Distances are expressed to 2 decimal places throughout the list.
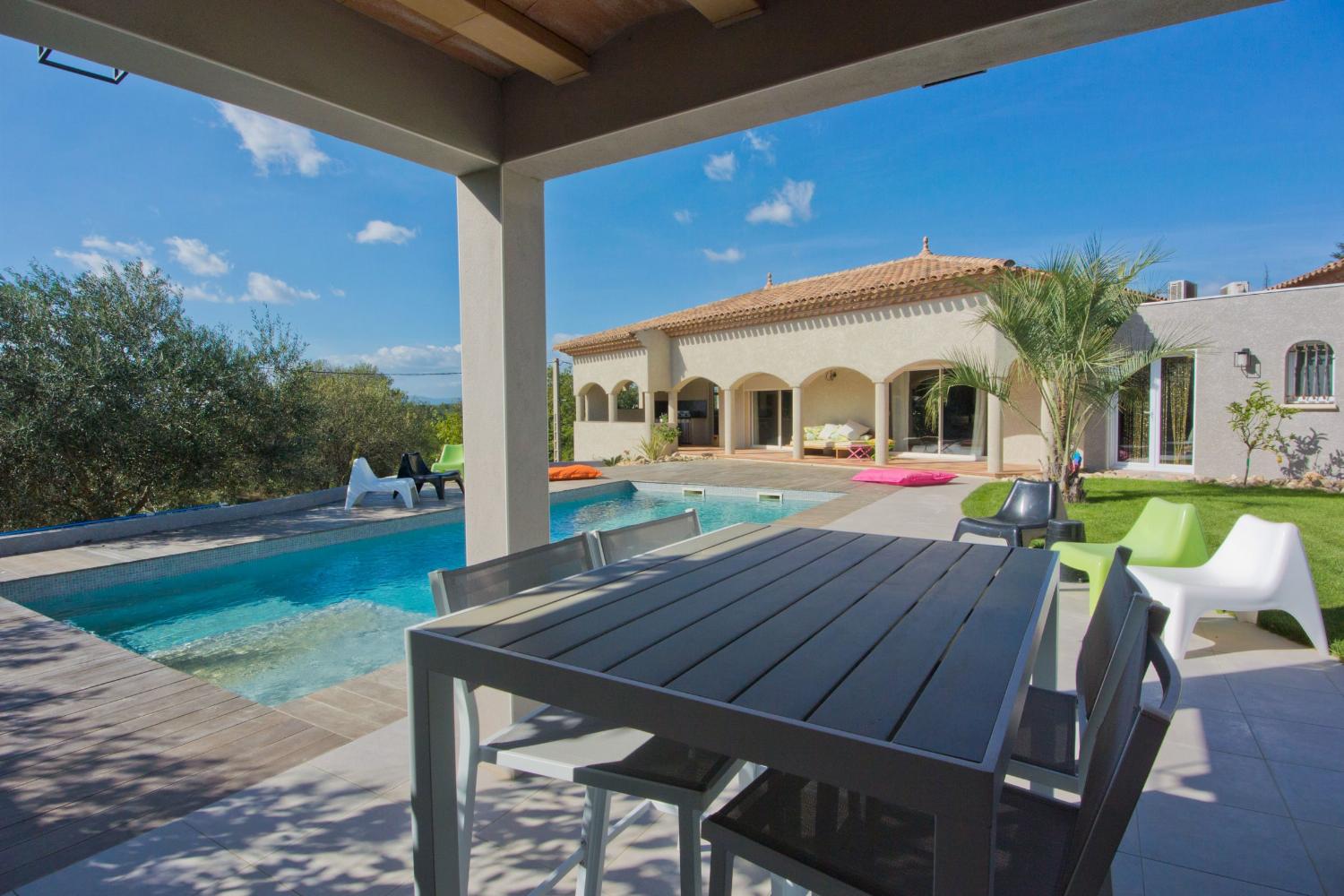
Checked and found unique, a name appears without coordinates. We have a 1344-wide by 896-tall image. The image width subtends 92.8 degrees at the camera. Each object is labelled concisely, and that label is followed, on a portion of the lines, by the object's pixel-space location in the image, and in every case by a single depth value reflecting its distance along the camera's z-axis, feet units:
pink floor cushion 43.06
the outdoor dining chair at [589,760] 5.37
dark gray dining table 3.52
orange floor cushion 50.98
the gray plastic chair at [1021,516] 19.70
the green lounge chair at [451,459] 48.93
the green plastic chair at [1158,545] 14.87
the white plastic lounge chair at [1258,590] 12.84
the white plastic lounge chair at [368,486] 38.27
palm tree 28.19
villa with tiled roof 38.09
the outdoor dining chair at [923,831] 3.44
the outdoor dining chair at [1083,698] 5.21
